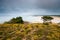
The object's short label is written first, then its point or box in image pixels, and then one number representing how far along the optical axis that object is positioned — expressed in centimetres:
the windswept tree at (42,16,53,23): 3851
